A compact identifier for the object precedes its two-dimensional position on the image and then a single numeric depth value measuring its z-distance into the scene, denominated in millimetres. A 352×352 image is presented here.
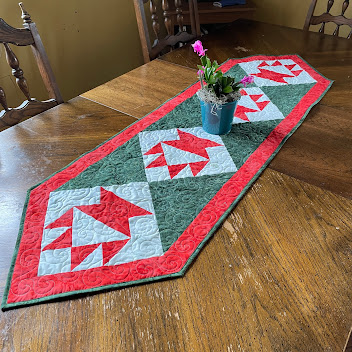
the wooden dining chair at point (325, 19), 1658
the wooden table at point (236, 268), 577
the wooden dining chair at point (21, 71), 1021
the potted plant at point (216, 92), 939
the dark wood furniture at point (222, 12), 2105
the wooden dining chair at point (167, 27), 1391
